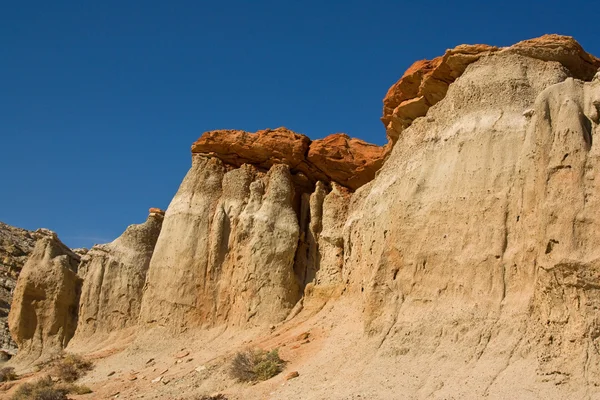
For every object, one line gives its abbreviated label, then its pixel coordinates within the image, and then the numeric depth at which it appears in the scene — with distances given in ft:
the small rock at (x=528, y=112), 53.52
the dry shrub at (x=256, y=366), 58.85
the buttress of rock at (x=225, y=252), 77.41
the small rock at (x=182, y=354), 74.23
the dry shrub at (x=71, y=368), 77.30
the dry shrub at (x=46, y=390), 67.57
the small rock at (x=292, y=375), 56.70
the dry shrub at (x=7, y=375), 84.43
